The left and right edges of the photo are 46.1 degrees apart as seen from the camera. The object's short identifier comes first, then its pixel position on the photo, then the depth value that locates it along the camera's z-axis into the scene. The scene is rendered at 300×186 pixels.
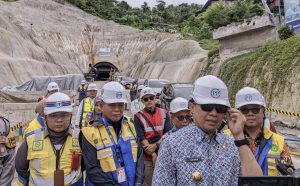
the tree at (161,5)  106.64
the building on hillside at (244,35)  24.28
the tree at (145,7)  102.00
